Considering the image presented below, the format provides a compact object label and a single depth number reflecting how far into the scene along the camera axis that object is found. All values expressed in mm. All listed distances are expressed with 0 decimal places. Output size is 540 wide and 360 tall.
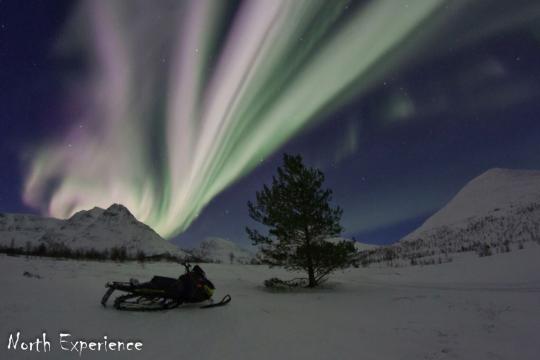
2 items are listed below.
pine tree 13250
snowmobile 7703
